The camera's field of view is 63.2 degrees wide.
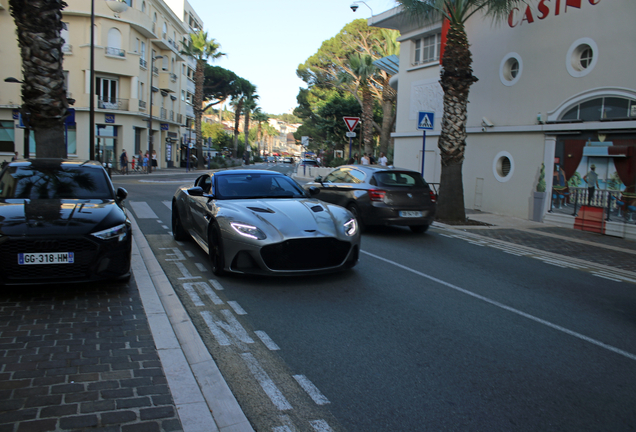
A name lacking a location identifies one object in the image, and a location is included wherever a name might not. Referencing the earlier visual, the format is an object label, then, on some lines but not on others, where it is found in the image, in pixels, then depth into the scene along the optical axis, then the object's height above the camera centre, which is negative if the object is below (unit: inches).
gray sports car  243.6 -28.9
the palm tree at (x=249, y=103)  2960.1 +377.1
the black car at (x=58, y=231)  204.8 -28.7
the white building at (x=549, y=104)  522.0 +91.6
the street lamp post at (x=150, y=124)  1563.2 +132.7
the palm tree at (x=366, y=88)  1373.0 +233.3
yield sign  815.1 +82.4
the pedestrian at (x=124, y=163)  1471.5 +0.8
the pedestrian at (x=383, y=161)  992.6 +27.6
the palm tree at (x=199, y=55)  1897.1 +421.3
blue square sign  609.0 +66.8
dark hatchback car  428.8 -18.3
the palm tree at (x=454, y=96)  564.1 +90.8
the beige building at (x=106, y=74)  1566.2 +274.8
